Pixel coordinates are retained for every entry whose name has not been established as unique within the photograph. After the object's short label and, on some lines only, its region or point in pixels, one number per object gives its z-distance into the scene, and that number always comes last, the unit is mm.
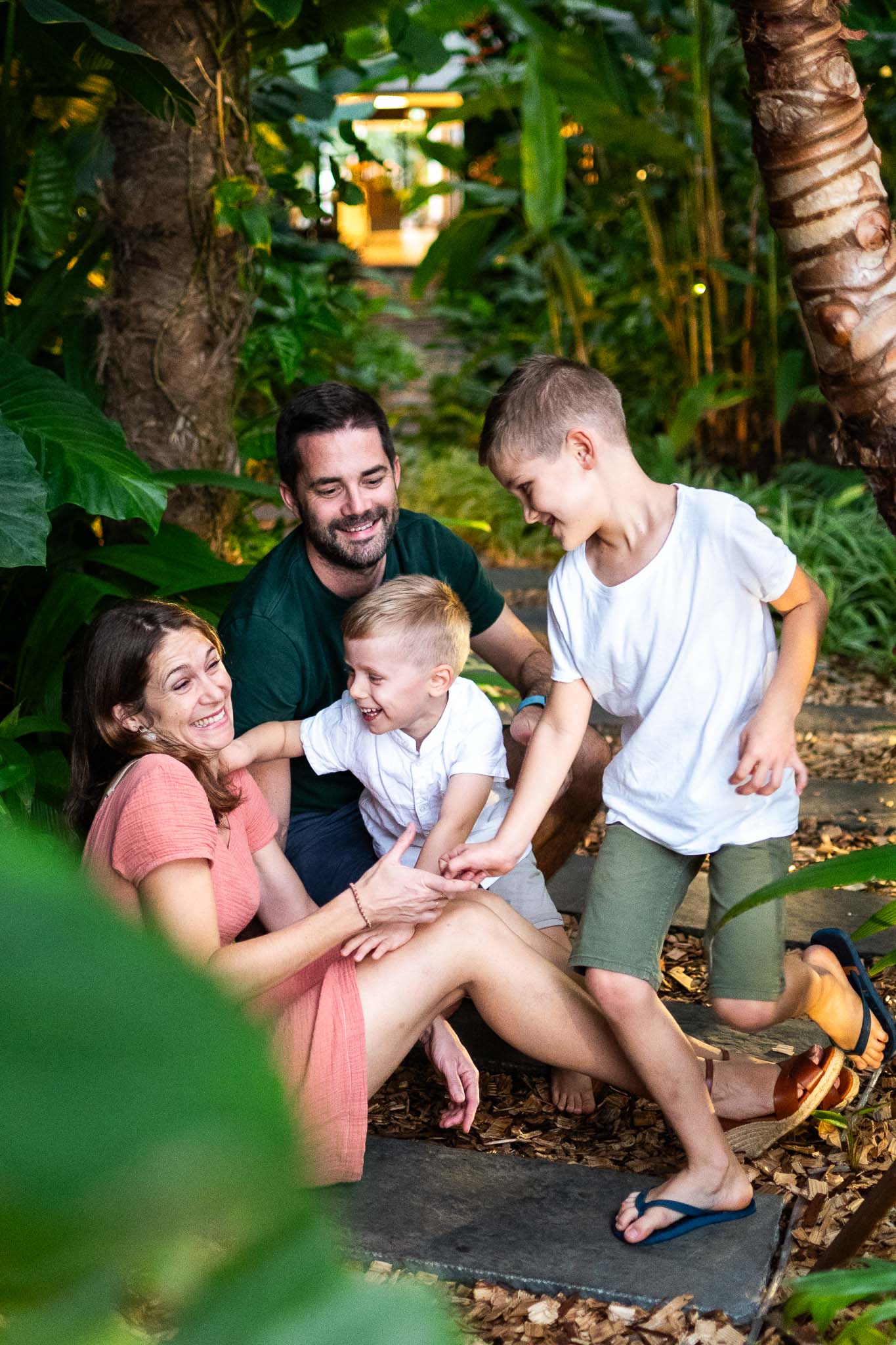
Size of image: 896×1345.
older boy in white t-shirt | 1924
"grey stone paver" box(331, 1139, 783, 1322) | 1697
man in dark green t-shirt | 2346
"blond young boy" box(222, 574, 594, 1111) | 2137
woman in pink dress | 1816
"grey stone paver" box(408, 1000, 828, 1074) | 2357
